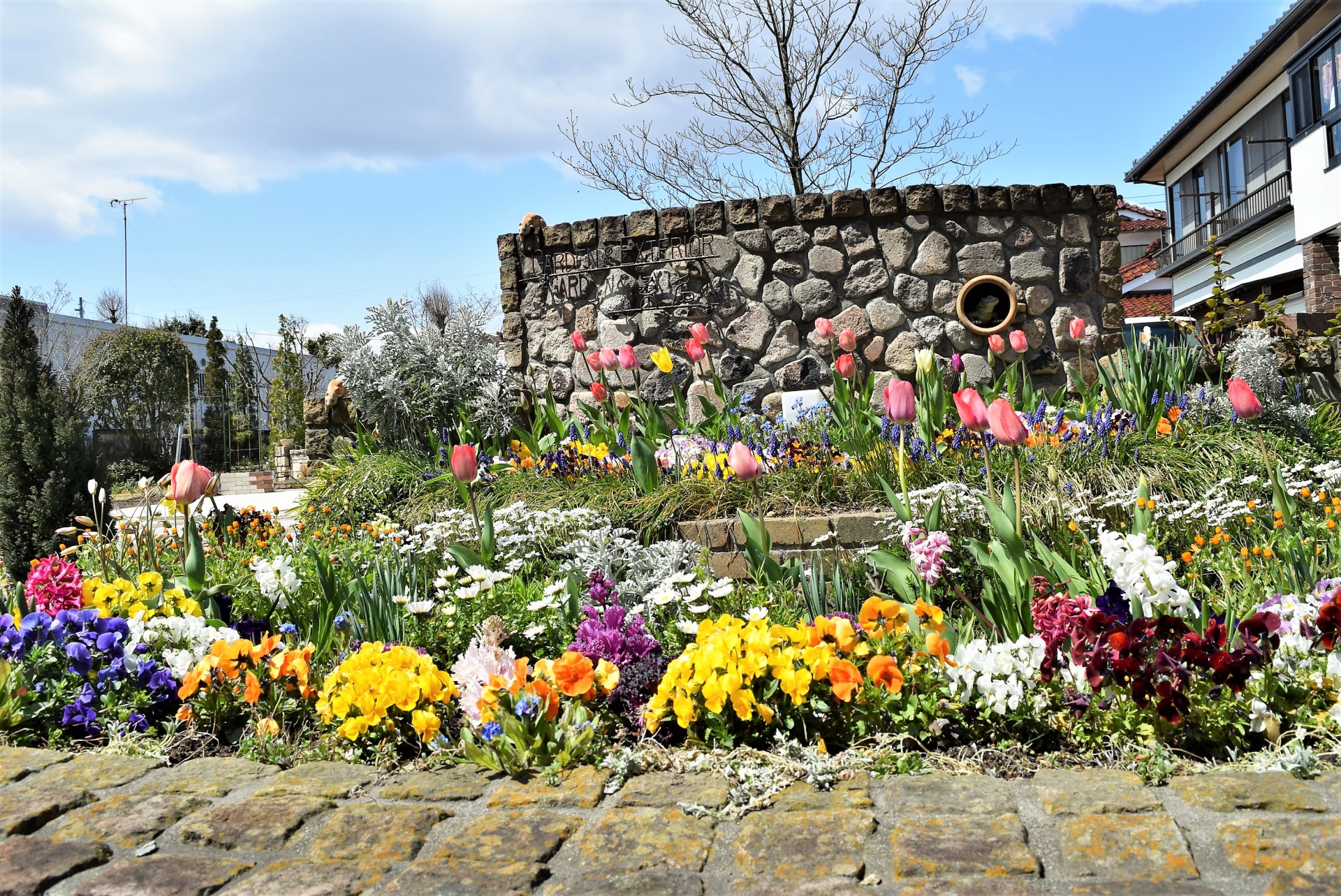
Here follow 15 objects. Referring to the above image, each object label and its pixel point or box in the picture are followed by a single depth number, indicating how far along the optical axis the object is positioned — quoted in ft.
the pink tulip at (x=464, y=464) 12.05
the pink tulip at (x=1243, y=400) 11.84
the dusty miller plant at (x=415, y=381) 22.65
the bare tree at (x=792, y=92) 42.09
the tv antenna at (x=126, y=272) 82.14
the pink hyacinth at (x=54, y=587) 12.02
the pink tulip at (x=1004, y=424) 9.72
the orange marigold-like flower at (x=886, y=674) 7.97
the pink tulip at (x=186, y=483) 11.61
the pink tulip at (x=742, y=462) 10.83
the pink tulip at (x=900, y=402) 11.05
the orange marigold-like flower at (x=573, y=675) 8.33
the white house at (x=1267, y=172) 46.39
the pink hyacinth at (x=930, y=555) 10.53
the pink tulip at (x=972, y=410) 10.28
